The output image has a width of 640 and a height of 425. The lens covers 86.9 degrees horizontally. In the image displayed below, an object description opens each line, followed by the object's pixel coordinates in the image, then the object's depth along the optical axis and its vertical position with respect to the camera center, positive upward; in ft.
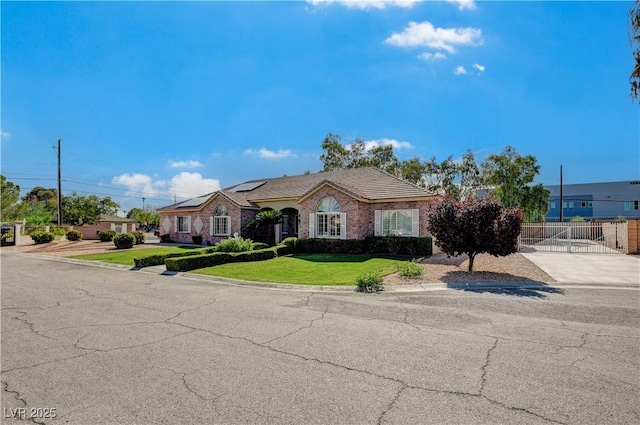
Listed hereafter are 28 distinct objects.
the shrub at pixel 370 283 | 35.86 -6.65
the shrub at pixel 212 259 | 49.93 -6.08
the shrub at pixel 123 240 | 85.05 -4.80
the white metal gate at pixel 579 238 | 73.05 -4.33
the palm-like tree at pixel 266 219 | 80.28 +0.53
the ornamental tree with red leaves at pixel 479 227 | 41.29 -0.74
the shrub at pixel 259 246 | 67.05 -5.00
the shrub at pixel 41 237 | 106.11 -4.94
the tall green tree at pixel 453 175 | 116.26 +16.56
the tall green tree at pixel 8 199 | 157.17 +11.01
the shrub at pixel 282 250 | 65.98 -5.75
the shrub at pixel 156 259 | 55.16 -6.26
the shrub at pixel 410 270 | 41.50 -6.14
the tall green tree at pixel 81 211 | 138.72 +4.22
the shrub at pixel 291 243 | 69.62 -4.50
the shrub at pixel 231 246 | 60.13 -4.45
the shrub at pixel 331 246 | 66.03 -5.01
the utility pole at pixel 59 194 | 122.93 +9.97
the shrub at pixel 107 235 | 109.50 -4.48
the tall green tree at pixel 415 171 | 126.82 +18.77
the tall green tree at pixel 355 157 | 139.44 +27.24
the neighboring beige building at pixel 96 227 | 133.69 -2.51
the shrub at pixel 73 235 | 114.11 -4.66
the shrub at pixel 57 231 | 112.32 -3.25
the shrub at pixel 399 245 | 61.05 -4.56
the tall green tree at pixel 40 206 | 133.79 +9.22
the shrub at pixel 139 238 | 95.92 -4.82
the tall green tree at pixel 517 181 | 101.62 +12.17
